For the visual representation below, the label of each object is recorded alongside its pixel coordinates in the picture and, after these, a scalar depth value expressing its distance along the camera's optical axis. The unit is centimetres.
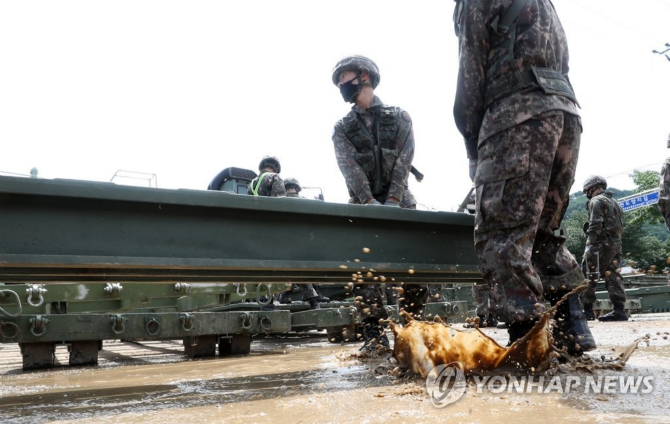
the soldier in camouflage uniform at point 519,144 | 292
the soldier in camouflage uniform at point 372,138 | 504
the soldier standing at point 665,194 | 650
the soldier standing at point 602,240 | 1080
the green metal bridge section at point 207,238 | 265
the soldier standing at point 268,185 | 942
